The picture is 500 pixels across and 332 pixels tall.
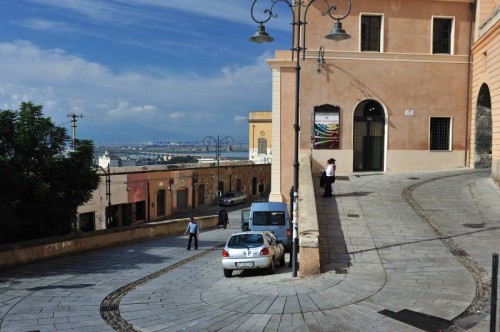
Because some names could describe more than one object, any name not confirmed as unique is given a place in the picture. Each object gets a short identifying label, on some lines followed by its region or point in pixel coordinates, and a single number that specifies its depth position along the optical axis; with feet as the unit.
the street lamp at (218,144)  149.38
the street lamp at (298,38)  40.34
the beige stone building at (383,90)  83.61
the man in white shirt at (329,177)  57.21
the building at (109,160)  144.64
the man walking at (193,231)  64.18
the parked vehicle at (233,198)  168.45
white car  41.42
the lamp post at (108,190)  110.93
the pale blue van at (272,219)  61.62
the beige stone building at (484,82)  68.44
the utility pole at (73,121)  114.19
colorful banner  83.46
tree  51.67
